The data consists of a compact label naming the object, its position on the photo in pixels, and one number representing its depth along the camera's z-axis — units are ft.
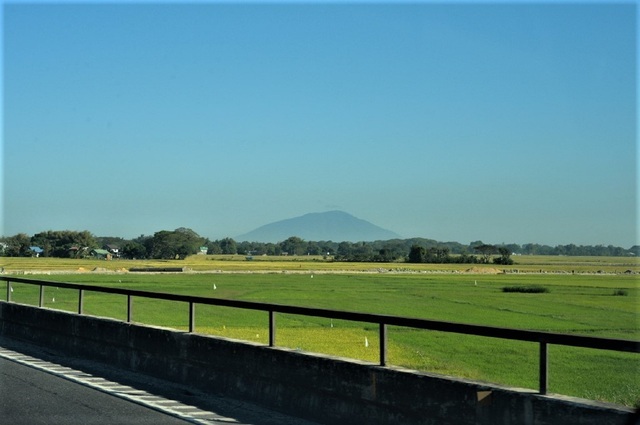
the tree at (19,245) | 589.32
